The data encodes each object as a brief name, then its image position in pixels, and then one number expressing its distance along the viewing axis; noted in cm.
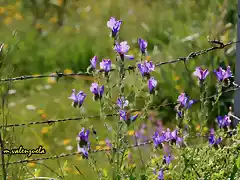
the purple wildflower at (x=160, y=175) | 504
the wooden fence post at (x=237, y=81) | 632
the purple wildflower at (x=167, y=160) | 520
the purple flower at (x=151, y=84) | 487
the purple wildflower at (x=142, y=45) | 488
